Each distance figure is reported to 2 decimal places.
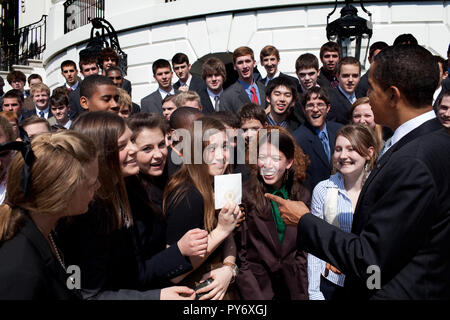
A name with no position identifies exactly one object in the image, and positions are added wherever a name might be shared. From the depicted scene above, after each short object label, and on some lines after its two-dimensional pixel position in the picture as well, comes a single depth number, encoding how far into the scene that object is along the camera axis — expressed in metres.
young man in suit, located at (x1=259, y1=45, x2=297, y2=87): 7.11
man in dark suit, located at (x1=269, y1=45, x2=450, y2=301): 1.87
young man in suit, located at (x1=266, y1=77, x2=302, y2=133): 5.38
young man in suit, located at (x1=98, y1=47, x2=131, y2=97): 7.44
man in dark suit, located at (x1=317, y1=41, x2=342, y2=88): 6.79
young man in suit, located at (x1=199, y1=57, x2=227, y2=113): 6.55
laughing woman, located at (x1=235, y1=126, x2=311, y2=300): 3.31
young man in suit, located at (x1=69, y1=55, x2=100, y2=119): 6.66
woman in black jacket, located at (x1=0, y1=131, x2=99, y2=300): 1.54
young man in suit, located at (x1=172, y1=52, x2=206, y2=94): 7.62
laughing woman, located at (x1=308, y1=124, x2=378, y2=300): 3.35
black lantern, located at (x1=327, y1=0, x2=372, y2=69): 6.10
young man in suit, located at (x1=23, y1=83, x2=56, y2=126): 7.67
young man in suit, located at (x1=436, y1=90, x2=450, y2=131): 4.47
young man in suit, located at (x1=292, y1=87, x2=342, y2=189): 4.82
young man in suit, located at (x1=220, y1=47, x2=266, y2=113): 6.77
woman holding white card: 2.90
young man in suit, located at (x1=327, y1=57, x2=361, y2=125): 5.96
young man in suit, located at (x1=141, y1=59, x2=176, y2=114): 7.34
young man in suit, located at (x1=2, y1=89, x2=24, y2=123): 7.14
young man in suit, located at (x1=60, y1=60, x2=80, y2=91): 8.66
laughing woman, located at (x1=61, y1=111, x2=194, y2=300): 2.09
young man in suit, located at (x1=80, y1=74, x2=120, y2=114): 4.37
